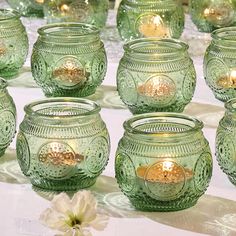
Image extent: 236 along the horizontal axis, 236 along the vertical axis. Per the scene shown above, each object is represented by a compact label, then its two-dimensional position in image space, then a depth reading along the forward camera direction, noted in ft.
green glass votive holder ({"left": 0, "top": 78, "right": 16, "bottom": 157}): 3.14
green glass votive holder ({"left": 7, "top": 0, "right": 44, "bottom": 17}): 4.99
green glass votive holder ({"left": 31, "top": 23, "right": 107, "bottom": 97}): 3.72
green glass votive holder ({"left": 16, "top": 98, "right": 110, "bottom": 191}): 2.91
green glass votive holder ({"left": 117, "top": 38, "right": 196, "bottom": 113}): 3.52
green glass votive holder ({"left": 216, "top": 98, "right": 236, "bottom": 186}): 2.88
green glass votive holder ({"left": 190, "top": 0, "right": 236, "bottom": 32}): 4.66
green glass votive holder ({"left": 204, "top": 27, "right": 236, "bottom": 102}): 3.65
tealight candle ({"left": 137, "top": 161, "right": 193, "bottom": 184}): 2.78
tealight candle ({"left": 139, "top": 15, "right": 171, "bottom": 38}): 4.41
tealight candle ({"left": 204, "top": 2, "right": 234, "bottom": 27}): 4.67
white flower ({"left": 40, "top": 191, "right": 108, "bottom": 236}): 2.48
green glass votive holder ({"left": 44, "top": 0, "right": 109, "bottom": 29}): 4.67
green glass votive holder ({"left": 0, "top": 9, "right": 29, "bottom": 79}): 3.94
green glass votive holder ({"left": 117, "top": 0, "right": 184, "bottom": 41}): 4.38
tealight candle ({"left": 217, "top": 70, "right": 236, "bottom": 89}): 3.67
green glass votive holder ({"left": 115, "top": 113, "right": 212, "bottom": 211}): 2.78
